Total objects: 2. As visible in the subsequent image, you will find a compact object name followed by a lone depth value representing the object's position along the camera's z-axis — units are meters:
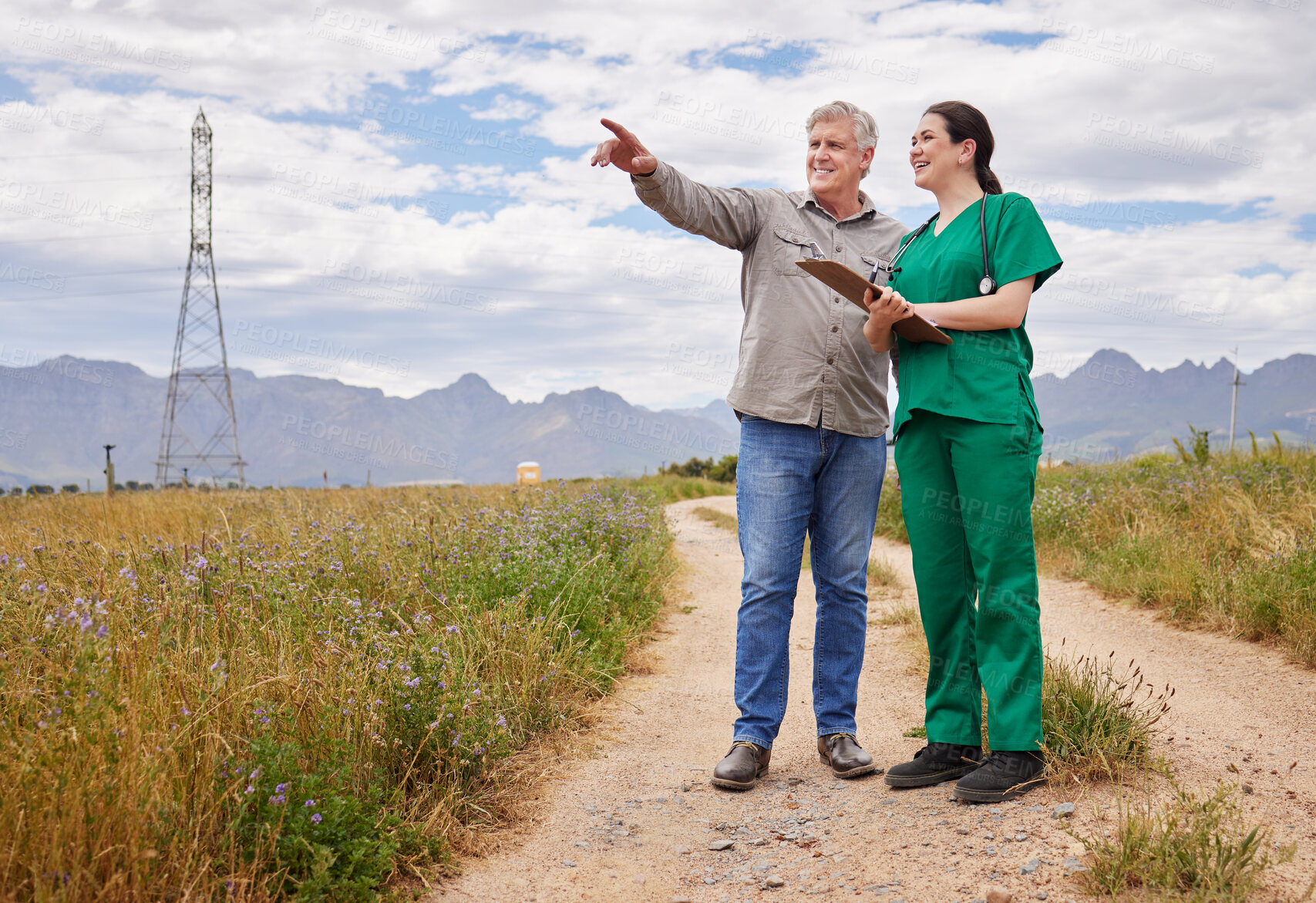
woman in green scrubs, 2.79
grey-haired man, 3.38
